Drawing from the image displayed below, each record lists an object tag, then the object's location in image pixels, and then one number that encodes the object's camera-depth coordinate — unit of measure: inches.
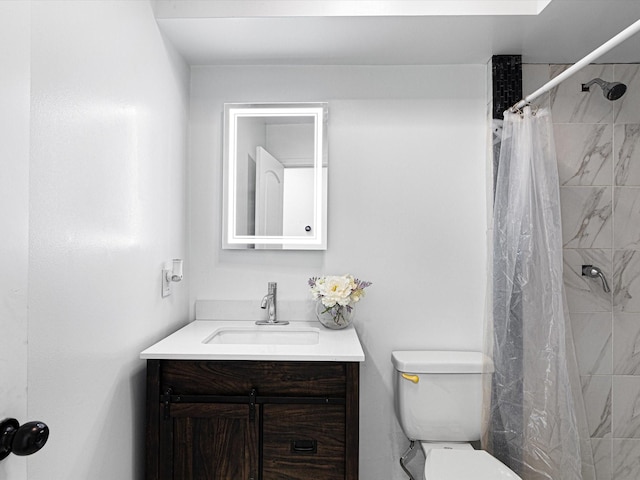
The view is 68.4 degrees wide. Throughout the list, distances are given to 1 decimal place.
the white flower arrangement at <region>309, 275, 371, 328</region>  79.4
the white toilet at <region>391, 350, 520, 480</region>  76.7
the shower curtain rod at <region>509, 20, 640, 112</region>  49.6
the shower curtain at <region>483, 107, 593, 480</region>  68.6
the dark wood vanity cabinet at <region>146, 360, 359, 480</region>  62.6
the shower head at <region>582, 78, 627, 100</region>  76.2
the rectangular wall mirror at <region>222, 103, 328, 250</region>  86.7
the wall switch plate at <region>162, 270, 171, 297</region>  73.7
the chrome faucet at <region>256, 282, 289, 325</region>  84.7
